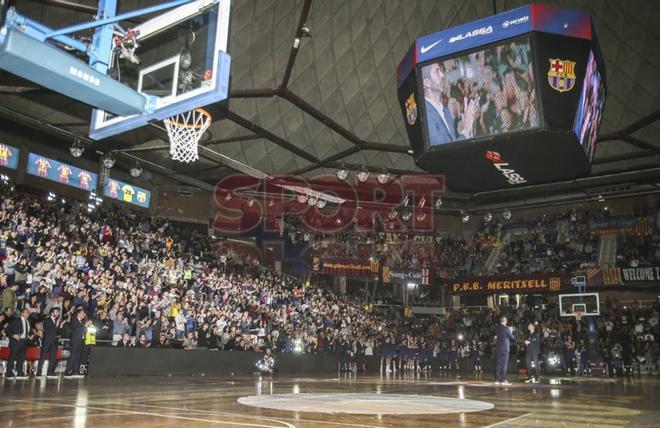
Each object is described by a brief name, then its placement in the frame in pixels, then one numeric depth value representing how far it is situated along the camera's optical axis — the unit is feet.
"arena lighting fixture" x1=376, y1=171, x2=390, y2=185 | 80.96
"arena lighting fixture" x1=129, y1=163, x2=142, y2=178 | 78.38
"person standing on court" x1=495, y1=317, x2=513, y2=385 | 48.67
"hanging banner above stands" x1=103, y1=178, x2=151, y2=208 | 92.94
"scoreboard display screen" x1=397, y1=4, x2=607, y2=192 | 35.76
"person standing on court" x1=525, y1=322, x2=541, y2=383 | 57.19
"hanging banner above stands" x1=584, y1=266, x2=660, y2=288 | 88.43
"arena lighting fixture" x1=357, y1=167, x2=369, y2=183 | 77.51
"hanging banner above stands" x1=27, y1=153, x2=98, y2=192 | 81.92
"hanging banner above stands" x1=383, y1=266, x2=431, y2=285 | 106.52
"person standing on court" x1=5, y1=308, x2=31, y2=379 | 41.39
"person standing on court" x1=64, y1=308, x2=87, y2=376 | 46.26
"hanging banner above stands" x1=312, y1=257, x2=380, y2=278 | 103.96
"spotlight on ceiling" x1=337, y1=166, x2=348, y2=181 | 78.15
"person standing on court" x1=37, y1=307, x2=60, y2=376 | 44.11
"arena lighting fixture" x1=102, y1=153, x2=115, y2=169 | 74.84
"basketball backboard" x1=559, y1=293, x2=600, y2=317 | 82.02
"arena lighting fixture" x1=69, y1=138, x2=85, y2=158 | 69.05
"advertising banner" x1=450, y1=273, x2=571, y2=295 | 97.09
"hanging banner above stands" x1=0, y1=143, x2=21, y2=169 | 77.45
